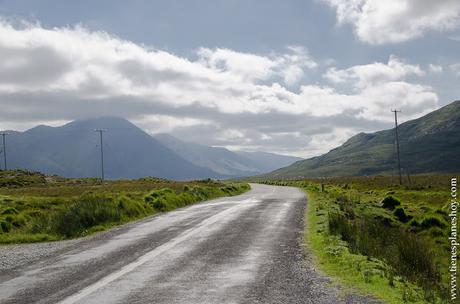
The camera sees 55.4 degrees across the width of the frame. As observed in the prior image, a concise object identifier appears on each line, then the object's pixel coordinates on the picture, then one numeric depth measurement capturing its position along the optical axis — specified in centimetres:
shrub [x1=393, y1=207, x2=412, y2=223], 2567
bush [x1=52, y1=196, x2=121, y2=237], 1756
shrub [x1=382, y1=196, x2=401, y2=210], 3002
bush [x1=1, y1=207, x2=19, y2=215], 2629
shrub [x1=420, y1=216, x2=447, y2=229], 2329
